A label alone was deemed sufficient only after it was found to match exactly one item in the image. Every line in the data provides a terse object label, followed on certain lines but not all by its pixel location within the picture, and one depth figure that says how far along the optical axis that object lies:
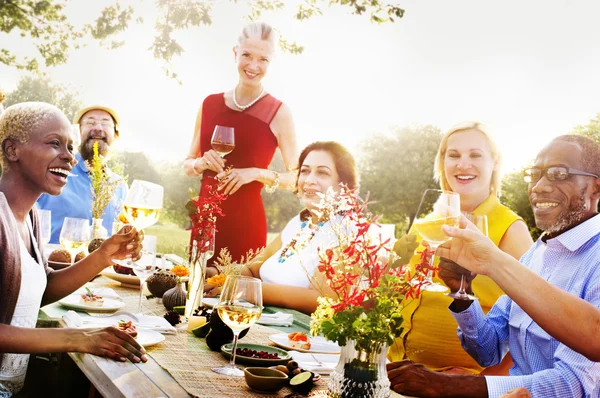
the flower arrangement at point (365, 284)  1.72
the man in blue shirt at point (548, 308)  2.08
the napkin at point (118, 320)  2.56
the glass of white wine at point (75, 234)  3.77
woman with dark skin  2.16
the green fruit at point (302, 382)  1.92
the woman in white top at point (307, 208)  3.93
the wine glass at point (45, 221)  3.95
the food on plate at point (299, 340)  2.44
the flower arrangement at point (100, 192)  4.47
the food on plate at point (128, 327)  2.32
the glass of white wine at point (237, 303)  2.10
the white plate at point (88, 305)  2.91
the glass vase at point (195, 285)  2.94
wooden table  1.88
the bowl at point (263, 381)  1.90
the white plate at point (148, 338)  2.32
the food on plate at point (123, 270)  3.81
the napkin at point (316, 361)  2.17
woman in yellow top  3.42
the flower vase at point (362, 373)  1.77
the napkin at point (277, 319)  2.97
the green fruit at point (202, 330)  2.57
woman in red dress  5.05
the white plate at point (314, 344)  2.44
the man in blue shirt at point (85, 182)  5.64
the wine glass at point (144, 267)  2.83
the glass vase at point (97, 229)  4.51
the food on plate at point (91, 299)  2.98
